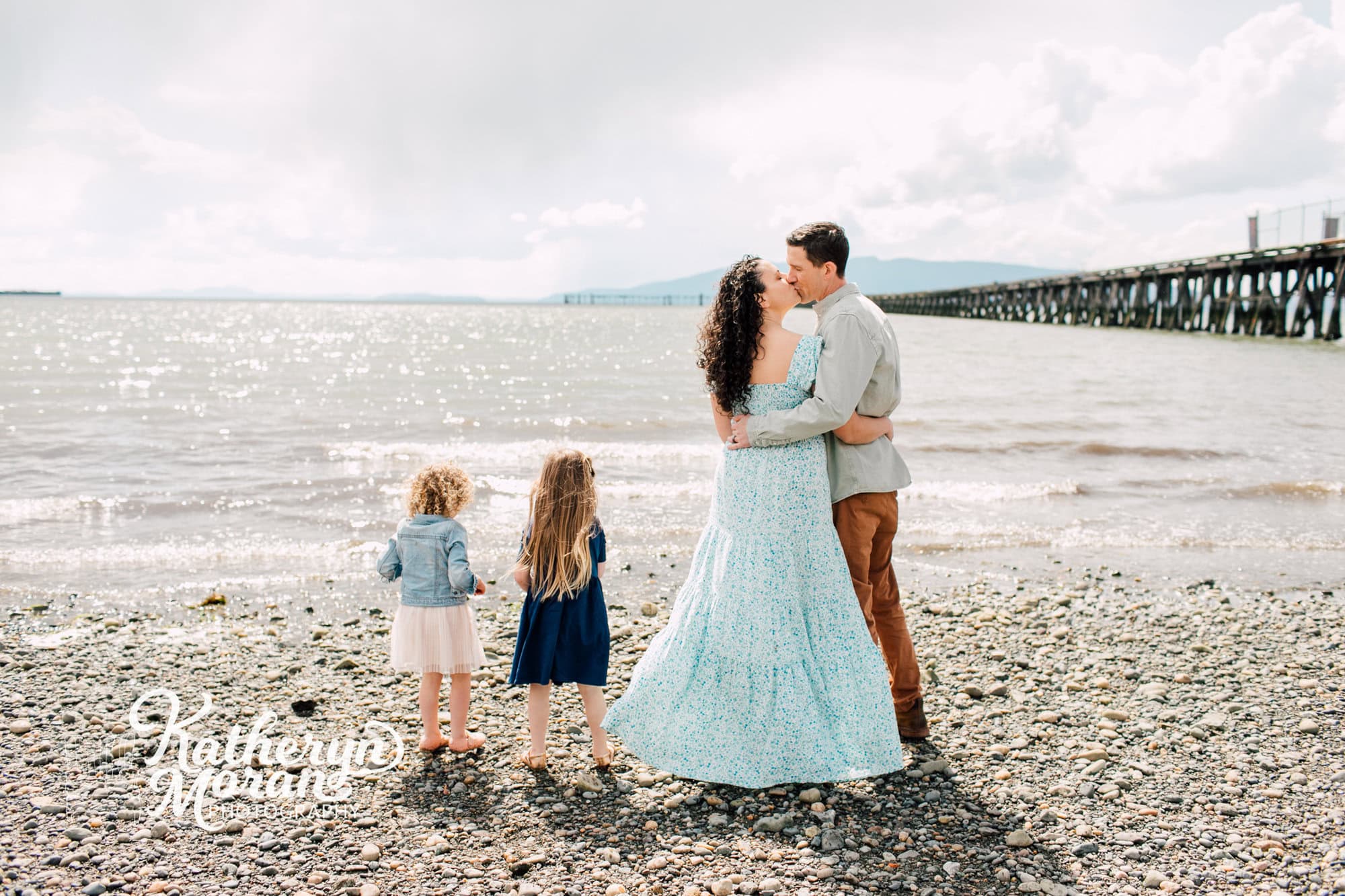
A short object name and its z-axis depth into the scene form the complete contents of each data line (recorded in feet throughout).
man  11.99
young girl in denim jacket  13.80
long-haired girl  13.15
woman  12.50
